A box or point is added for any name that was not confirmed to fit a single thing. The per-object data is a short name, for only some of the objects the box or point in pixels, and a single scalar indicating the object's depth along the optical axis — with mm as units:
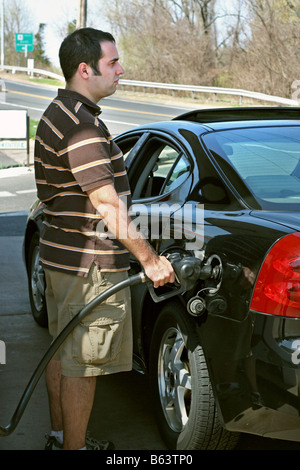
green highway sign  58500
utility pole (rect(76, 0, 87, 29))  24733
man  2969
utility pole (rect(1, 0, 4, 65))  63206
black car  2834
